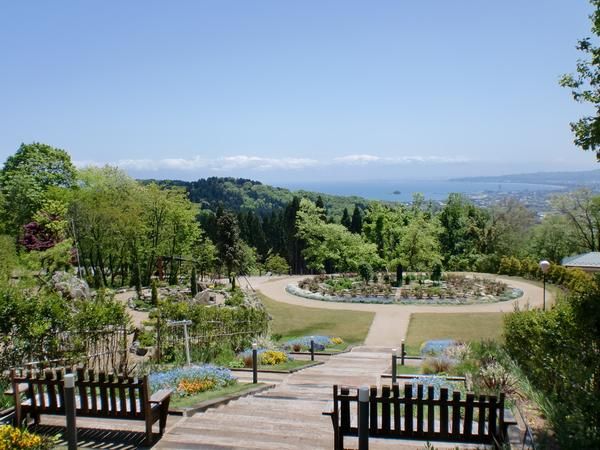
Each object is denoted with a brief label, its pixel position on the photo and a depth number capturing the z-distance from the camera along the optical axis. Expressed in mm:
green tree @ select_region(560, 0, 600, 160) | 7342
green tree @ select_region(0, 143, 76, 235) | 36562
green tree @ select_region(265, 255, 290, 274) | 53531
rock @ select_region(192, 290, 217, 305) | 27422
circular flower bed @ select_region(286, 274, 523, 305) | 30062
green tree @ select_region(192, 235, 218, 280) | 43125
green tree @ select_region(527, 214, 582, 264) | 48562
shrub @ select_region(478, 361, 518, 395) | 7773
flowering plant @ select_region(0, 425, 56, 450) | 5656
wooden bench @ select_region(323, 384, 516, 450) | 5754
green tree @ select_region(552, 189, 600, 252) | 46656
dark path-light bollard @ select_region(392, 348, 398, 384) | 10414
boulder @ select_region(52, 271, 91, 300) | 24114
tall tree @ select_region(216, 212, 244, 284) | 34938
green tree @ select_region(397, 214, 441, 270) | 38000
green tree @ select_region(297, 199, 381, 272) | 40844
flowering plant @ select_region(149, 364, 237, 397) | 9250
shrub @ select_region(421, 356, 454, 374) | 10820
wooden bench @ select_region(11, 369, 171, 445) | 6539
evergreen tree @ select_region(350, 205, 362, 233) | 65625
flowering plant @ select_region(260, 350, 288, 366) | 13602
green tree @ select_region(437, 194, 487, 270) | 52488
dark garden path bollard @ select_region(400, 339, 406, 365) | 13818
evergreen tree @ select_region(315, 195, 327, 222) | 56588
